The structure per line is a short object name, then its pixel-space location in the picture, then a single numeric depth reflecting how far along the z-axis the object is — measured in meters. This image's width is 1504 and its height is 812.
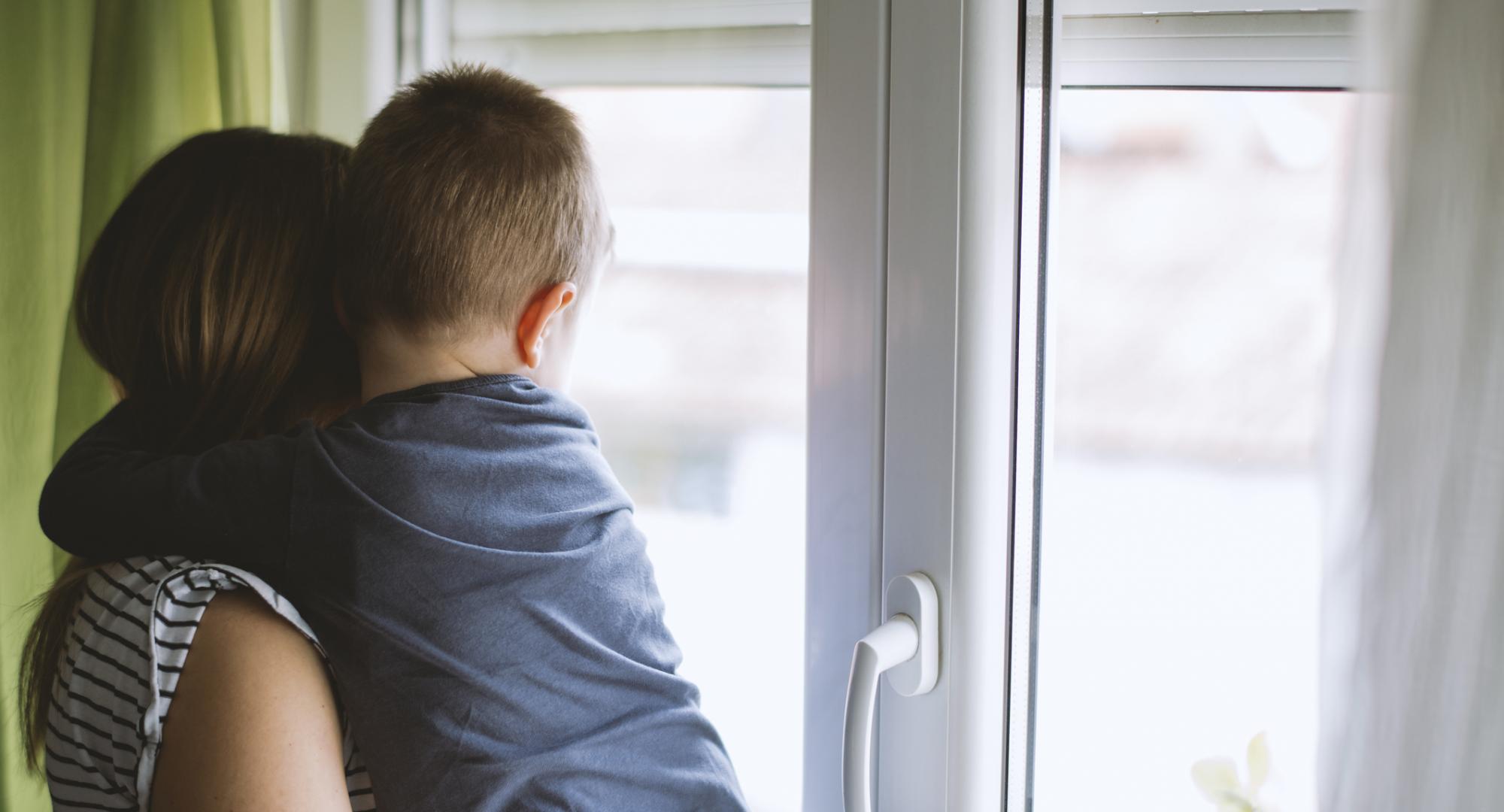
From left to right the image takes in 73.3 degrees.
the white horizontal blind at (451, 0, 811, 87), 0.88
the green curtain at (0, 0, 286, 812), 1.04
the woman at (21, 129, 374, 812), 0.67
